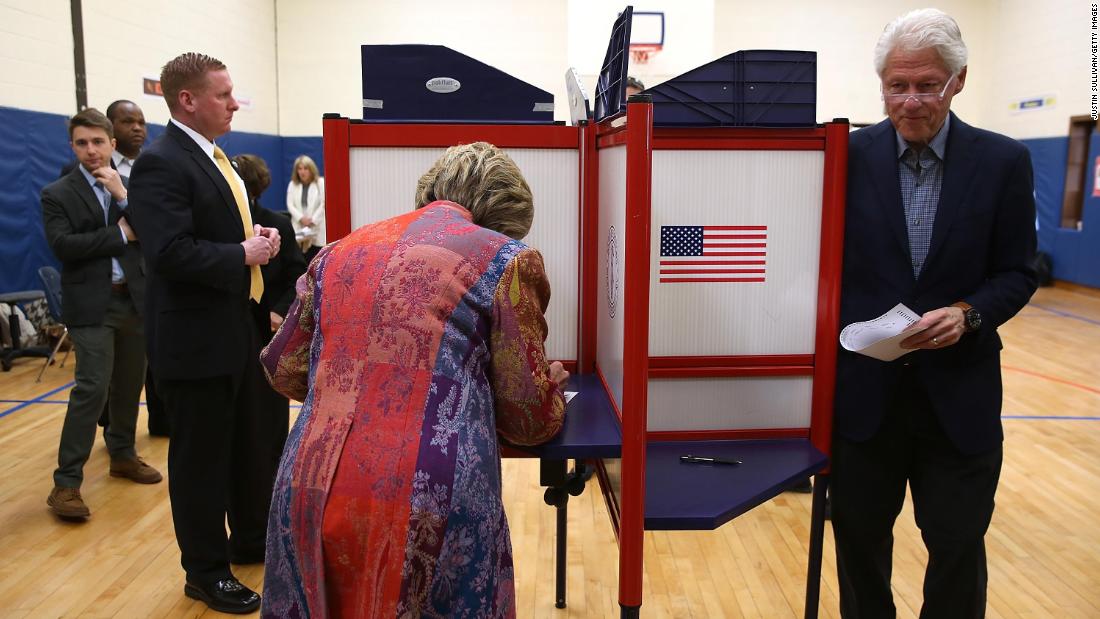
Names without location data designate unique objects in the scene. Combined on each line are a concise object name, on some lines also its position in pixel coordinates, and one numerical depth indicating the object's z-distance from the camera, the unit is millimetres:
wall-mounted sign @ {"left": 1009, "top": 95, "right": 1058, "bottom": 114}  9849
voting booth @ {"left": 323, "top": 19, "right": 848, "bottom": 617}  1888
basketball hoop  8859
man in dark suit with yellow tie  2314
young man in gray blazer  3312
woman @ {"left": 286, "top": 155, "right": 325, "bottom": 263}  7820
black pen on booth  1942
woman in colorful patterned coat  1350
